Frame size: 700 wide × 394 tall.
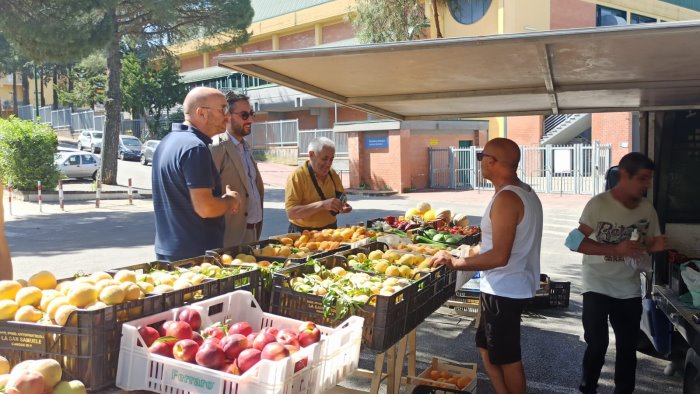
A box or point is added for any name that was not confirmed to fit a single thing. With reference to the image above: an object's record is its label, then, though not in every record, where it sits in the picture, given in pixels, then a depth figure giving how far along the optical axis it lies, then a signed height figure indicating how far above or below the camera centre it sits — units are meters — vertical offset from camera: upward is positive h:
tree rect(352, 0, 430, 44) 28.30 +6.50
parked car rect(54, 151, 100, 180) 26.69 +0.15
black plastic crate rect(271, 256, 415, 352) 3.12 -0.74
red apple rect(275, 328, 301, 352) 2.58 -0.71
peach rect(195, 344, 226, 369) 2.39 -0.72
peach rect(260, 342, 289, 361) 2.40 -0.71
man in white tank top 3.68 -0.58
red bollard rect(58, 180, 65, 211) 19.02 -0.81
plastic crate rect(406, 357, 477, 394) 4.21 -1.46
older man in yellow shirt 5.54 -0.24
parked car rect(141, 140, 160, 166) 34.31 +0.86
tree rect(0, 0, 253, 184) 19.19 +4.86
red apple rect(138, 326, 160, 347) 2.57 -0.68
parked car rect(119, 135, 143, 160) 36.88 +1.05
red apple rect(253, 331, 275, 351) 2.53 -0.70
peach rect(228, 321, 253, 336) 2.74 -0.70
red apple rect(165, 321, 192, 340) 2.61 -0.67
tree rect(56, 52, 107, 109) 43.44 +5.58
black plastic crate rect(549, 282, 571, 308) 7.39 -1.53
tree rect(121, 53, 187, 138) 40.75 +5.20
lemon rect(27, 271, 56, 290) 3.05 -0.54
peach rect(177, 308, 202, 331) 2.78 -0.66
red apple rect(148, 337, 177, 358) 2.49 -0.71
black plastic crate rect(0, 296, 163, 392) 2.48 -0.70
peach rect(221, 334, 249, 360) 2.49 -0.70
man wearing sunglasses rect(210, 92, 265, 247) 4.82 +0.02
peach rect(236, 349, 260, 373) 2.39 -0.73
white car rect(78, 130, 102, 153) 39.22 +1.70
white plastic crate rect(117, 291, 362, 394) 2.26 -0.77
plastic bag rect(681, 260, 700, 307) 4.06 -0.77
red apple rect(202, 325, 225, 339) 2.68 -0.70
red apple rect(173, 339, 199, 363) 2.45 -0.71
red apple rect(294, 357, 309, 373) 2.40 -0.75
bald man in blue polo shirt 3.82 -0.12
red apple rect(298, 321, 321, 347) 2.67 -0.71
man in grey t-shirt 4.25 -0.70
